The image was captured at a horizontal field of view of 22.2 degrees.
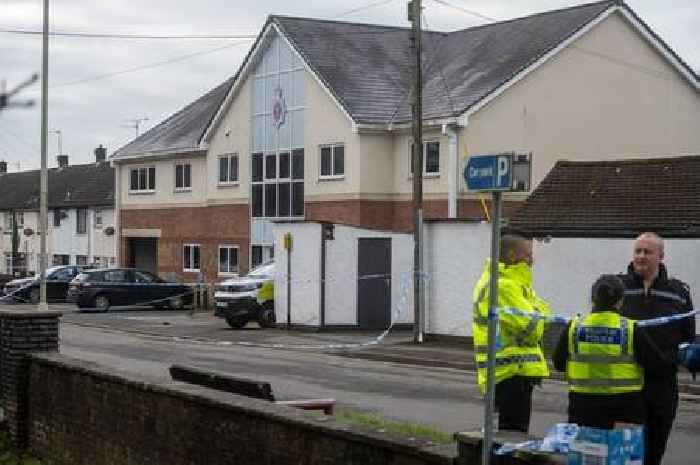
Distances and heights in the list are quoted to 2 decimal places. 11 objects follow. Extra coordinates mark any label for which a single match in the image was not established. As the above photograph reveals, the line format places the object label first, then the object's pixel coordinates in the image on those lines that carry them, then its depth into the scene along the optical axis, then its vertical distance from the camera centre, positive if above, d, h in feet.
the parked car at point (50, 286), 219.70 -4.73
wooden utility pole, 123.37 +5.54
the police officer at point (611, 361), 33.93 -2.14
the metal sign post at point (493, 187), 28.23 +1.00
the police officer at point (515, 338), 37.10 -1.84
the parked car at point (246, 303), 151.47 -4.61
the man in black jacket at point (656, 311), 35.16 -1.23
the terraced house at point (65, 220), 288.15 +4.97
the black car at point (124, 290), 197.58 -4.74
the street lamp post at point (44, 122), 125.62 +9.17
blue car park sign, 28.19 +1.24
